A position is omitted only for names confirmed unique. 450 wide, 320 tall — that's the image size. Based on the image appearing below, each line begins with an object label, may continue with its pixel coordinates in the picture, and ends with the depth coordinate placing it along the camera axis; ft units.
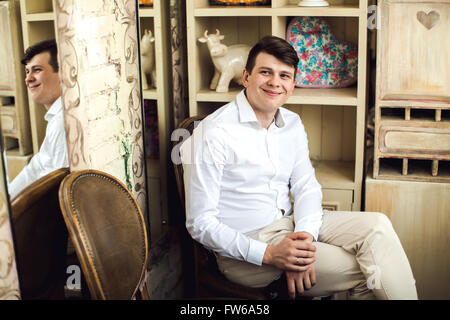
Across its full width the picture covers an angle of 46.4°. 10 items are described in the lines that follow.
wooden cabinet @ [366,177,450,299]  7.53
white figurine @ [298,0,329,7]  7.55
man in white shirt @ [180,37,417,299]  6.34
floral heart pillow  8.09
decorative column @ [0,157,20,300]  4.68
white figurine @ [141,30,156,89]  7.45
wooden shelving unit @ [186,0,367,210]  7.49
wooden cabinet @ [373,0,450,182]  7.07
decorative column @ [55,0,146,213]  5.45
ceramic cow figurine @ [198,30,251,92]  8.02
